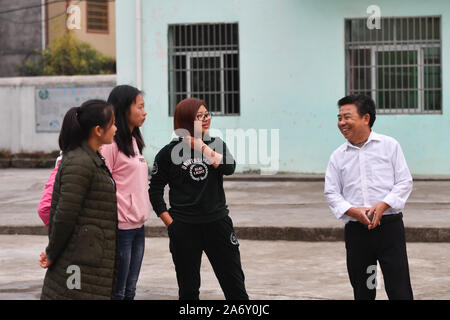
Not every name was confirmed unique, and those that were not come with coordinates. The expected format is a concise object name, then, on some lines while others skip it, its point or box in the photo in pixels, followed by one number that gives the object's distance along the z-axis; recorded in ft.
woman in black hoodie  24.90
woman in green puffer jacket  20.55
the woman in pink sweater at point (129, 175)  24.35
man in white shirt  23.78
